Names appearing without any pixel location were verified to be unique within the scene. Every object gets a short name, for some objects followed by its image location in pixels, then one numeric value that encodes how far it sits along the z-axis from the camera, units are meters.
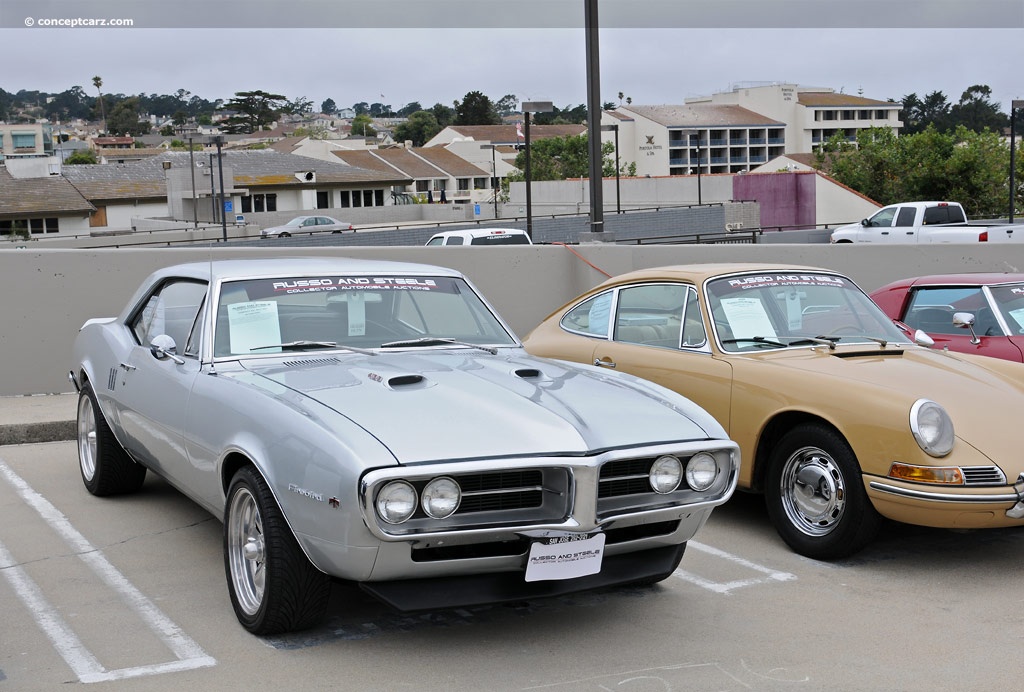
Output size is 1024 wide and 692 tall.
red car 8.22
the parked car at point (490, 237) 22.33
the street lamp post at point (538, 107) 26.56
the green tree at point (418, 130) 182.62
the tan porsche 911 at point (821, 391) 5.41
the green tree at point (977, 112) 140.25
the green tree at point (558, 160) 89.75
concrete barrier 10.48
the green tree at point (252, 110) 176.88
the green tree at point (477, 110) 175.62
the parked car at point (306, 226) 50.09
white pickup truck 29.42
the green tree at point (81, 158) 135.38
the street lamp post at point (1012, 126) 32.53
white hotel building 119.38
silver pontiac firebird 4.11
